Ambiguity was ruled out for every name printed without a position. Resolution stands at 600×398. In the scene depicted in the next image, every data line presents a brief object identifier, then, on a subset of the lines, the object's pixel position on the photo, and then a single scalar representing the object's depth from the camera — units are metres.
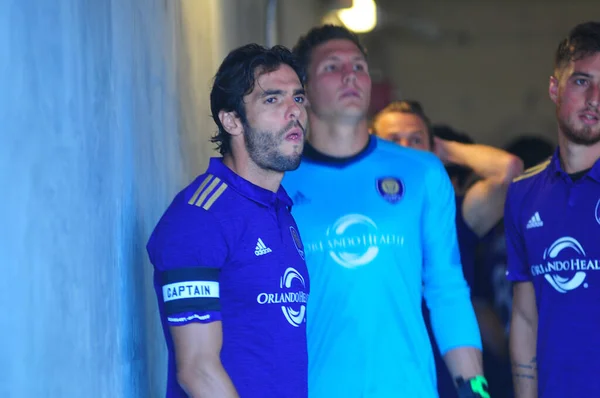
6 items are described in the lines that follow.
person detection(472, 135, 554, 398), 8.73
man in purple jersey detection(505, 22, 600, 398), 6.34
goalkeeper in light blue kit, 6.28
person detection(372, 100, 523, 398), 8.25
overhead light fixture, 13.39
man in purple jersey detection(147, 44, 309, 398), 4.80
